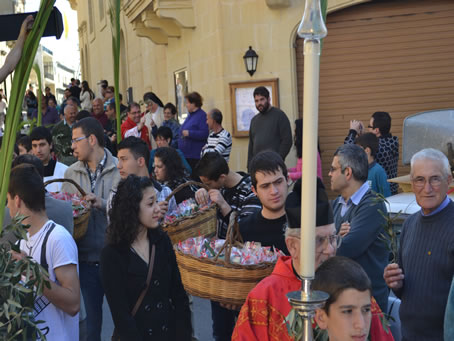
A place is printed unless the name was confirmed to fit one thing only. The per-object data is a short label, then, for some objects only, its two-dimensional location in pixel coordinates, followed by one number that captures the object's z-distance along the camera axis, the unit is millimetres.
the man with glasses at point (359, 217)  4414
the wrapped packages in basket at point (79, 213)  5113
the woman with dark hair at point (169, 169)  6418
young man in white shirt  3801
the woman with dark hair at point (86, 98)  20344
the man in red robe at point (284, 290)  2977
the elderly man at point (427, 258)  3828
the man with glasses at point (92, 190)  5391
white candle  1701
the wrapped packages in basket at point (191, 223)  4965
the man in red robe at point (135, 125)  12188
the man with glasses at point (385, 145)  8555
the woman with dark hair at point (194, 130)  11164
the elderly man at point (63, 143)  8334
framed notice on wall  12680
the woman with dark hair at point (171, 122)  11984
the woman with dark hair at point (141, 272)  4004
